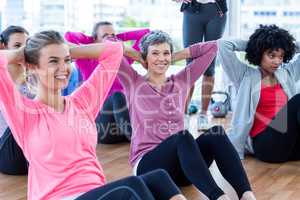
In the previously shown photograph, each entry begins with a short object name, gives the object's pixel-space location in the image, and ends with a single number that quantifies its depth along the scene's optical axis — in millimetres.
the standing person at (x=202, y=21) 3992
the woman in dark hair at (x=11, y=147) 2855
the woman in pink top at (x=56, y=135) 1711
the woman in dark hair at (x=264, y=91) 3014
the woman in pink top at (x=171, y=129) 2154
